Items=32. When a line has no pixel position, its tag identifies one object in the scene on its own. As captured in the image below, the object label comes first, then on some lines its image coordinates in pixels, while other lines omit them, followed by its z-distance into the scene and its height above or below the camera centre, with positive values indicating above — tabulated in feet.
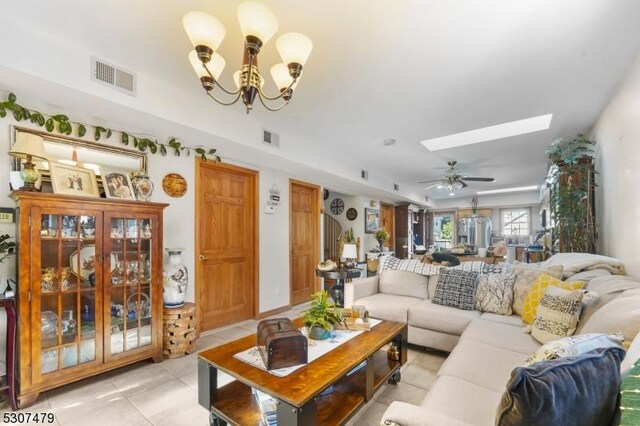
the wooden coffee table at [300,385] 4.29 -2.80
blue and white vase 9.26 -2.10
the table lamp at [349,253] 12.32 -1.63
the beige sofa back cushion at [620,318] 4.24 -1.65
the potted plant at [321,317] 6.32 -2.29
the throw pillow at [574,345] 3.20 -1.50
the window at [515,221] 30.83 -0.70
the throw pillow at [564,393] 2.42 -1.58
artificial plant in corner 10.44 +0.63
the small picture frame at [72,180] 7.23 +0.93
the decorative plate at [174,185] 10.18 +1.10
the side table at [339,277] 11.18 -2.45
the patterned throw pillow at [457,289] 9.38 -2.49
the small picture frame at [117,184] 8.29 +0.92
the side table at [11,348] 6.26 -2.94
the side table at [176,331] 8.96 -3.63
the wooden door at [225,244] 11.44 -1.22
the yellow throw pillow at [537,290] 7.46 -2.06
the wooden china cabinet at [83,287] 6.48 -1.83
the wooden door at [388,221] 26.27 -0.58
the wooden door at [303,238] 15.89 -1.32
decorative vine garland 7.03 +2.48
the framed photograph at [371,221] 22.89 -0.48
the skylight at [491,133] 11.66 +3.62
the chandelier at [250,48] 4.45 +2.83
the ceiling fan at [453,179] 17.69 +2.26
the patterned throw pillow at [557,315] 6.28 -2.26
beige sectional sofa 4.05 -2.90
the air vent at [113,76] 6.91 +3.46
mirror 7.50 +1.80
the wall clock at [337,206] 23.70 +0.76
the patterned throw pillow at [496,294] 8.86 -2.48
